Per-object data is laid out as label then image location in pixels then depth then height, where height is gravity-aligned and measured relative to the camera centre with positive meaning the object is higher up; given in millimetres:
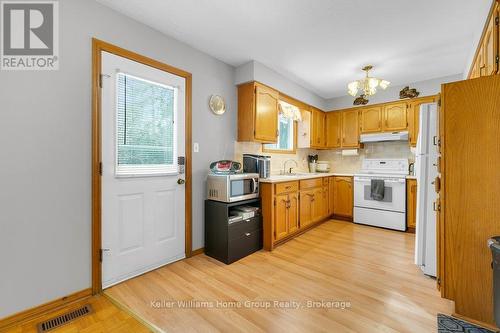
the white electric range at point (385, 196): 3721 -557
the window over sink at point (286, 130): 4088 +698
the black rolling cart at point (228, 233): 2518 -827
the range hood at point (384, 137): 3994 +535
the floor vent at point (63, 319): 1528 -1123
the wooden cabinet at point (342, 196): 4336 -634
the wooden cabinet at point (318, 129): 4641 +774
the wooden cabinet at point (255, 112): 3105 +760
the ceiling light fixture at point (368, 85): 3070 +1117
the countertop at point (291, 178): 2885 -201
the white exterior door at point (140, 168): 2016 -40
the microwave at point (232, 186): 2547 -264
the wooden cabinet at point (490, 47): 1668 +1023
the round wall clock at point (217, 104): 2891 +801
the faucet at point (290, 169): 4316 -8
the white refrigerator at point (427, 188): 2180 -235
